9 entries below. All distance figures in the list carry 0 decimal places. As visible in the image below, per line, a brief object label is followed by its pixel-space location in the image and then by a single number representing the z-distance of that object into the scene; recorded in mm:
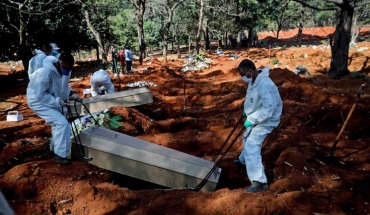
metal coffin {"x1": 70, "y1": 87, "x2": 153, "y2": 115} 6504
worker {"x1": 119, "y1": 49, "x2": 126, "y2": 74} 15781
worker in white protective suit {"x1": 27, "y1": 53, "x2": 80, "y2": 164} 4082
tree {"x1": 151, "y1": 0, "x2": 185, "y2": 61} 22431
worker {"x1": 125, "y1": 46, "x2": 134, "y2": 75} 14844
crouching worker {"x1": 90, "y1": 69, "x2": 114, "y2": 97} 7164
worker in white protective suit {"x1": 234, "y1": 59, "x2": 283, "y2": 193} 3646
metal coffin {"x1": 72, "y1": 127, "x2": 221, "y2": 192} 3752
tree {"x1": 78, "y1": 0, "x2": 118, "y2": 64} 17625
